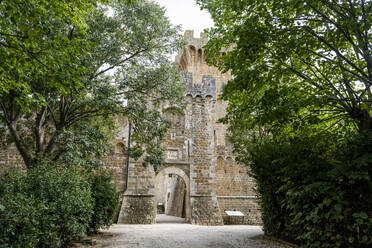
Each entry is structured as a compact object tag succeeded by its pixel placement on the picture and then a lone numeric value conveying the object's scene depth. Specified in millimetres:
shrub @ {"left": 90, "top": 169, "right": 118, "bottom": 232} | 6989
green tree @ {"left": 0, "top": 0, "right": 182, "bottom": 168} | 7117
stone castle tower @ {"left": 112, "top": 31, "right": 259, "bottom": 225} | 12156
